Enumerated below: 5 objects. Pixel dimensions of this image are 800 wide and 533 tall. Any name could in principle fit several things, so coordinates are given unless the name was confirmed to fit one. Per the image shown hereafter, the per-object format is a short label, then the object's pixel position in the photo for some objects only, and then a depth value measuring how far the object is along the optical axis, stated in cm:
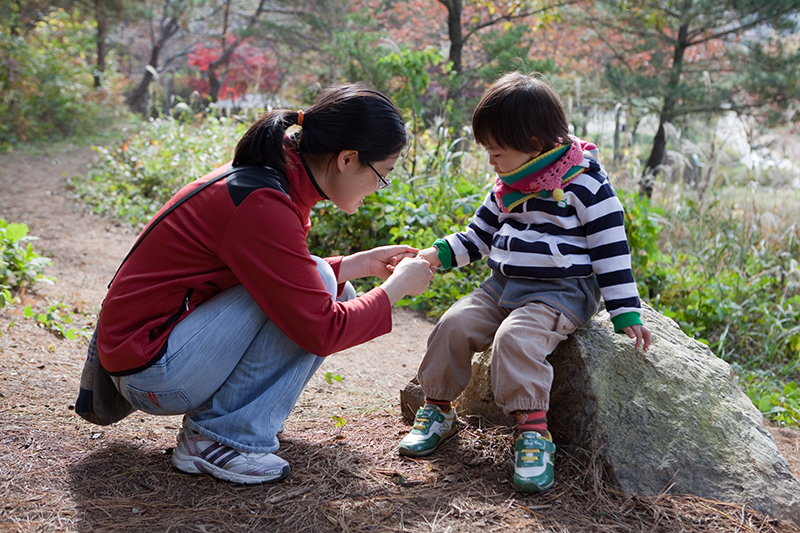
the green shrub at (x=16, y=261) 316
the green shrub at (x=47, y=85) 970
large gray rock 171
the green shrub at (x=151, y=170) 631
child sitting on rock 173
